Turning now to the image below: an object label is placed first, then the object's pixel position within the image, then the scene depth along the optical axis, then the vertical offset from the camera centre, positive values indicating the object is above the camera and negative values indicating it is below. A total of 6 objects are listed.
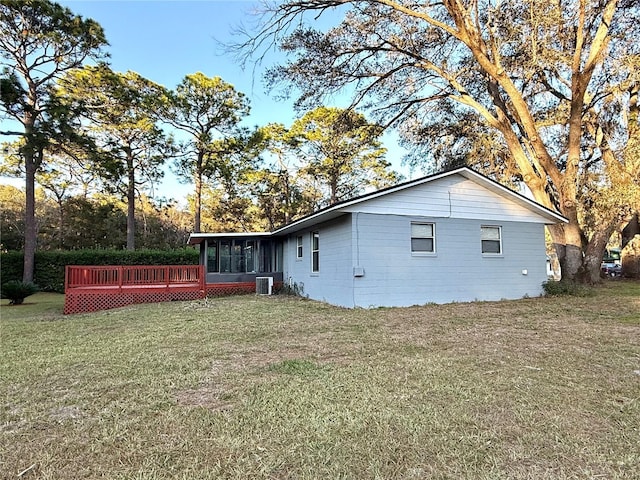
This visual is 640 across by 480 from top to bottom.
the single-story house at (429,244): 9.54 +0.50
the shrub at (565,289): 11.16 -0.86
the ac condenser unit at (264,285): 14.29 -0.76
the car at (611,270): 19.51 -0.59
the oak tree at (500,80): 11.01 +6.18
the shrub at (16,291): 12.86 -0.76
